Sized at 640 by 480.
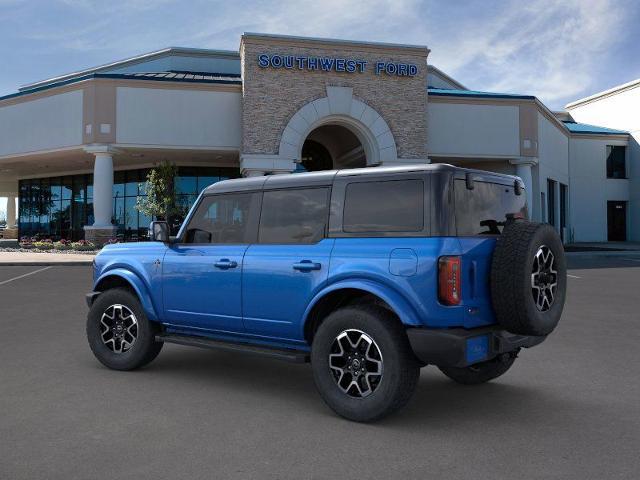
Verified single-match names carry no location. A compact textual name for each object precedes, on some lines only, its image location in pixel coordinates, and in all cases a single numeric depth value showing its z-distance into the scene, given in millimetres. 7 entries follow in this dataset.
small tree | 31516
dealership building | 28562
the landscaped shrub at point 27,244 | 32366
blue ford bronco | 4344
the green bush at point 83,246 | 29109
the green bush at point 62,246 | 30166
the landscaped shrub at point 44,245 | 31031
